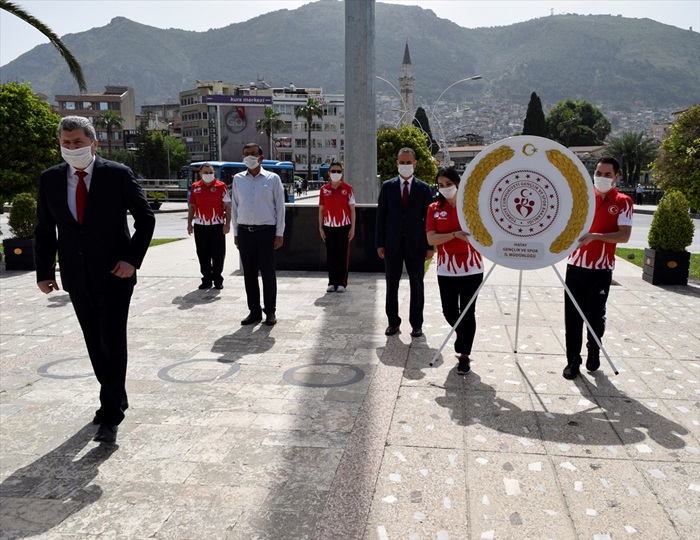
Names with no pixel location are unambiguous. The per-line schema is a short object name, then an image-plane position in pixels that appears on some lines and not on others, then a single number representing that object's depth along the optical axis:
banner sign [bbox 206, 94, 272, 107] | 92.44
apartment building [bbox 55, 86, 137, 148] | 103.81
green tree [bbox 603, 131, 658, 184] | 58.94
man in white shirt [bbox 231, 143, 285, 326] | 7.11
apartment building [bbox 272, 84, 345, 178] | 105.31
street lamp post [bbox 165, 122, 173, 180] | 80.76
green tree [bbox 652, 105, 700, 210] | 14.79
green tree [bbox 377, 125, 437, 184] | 30.95
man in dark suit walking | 3.93
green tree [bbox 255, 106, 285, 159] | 90.00
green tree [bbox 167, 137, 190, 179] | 89.21
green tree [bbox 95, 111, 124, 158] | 87.58
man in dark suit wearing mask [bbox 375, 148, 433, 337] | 6.48
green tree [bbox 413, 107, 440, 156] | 106.19
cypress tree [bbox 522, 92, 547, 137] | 80.06
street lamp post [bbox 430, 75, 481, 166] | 43.81
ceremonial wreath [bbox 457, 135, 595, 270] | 4.98
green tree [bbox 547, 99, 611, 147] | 102.00
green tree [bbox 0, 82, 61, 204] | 15.70
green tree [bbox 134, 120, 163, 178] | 84.31
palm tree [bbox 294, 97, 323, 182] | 88.06
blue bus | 36.43
